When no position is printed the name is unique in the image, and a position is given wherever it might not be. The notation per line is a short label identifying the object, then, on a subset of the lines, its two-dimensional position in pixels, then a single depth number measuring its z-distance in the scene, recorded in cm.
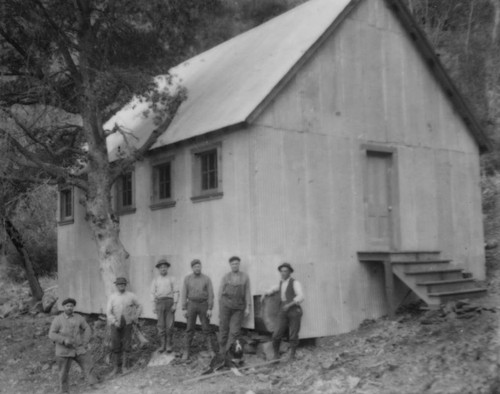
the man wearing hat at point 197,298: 1174
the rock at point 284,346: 1168
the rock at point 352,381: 956
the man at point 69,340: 1090
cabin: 1218
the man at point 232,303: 1141
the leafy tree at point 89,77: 1351
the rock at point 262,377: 1049
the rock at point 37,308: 2081
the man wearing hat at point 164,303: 1232
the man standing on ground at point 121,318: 1184
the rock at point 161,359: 1209
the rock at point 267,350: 1154
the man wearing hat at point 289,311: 1116
